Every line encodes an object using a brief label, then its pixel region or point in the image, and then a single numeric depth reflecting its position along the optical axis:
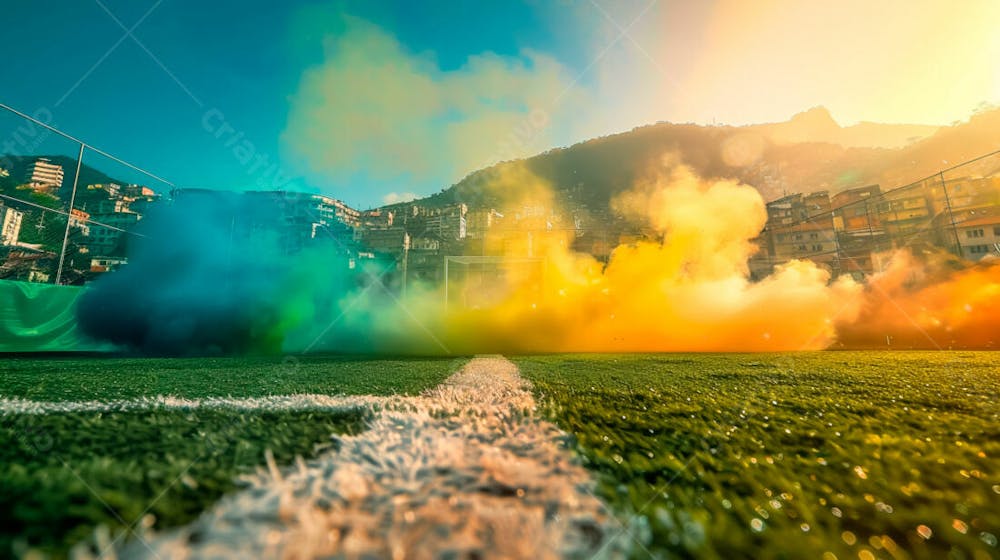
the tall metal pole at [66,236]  9.97
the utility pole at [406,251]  18.86
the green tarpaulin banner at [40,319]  8.62
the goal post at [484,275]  19.09
